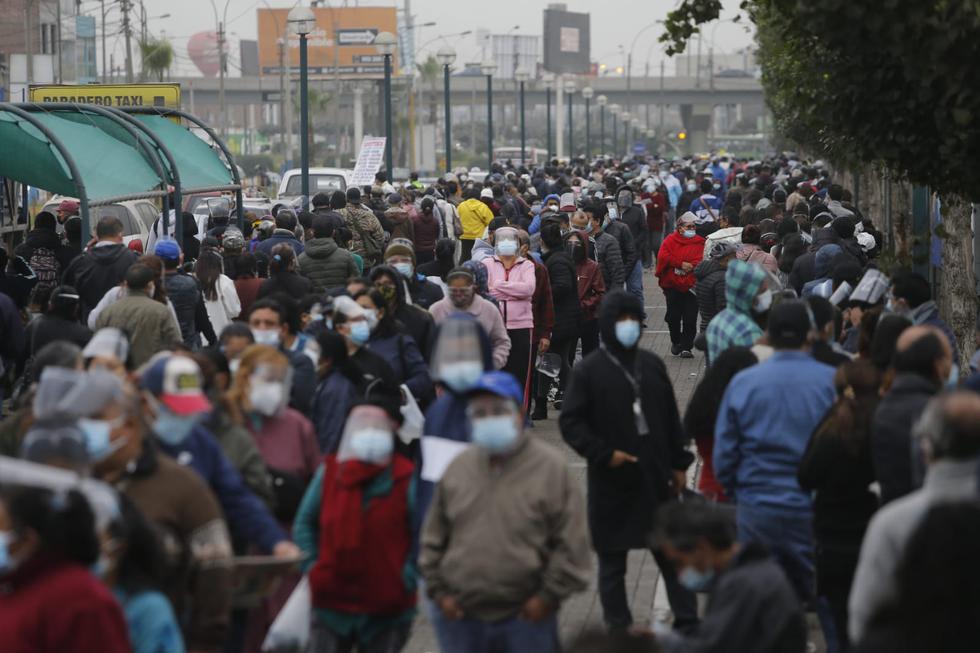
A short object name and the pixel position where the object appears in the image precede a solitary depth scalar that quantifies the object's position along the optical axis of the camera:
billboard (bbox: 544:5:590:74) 188.50
